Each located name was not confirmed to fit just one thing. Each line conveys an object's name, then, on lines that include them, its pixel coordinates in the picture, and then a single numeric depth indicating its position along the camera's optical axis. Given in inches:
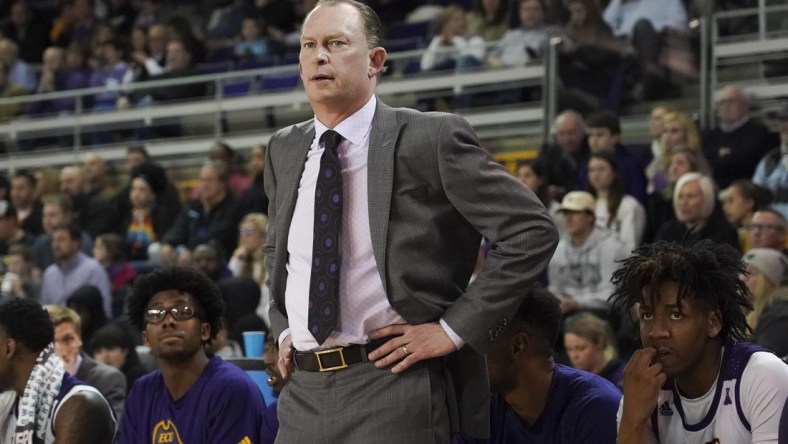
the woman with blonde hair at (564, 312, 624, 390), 518.0
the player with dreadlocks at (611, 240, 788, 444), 282.7
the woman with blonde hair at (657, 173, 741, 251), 590.6
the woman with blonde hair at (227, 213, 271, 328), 715.4
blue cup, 506.6
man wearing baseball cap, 611.5
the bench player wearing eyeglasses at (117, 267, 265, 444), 391.9
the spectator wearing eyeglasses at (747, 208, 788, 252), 560.7
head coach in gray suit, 260.8
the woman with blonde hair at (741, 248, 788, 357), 462.0
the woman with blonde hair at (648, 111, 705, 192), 661.9
